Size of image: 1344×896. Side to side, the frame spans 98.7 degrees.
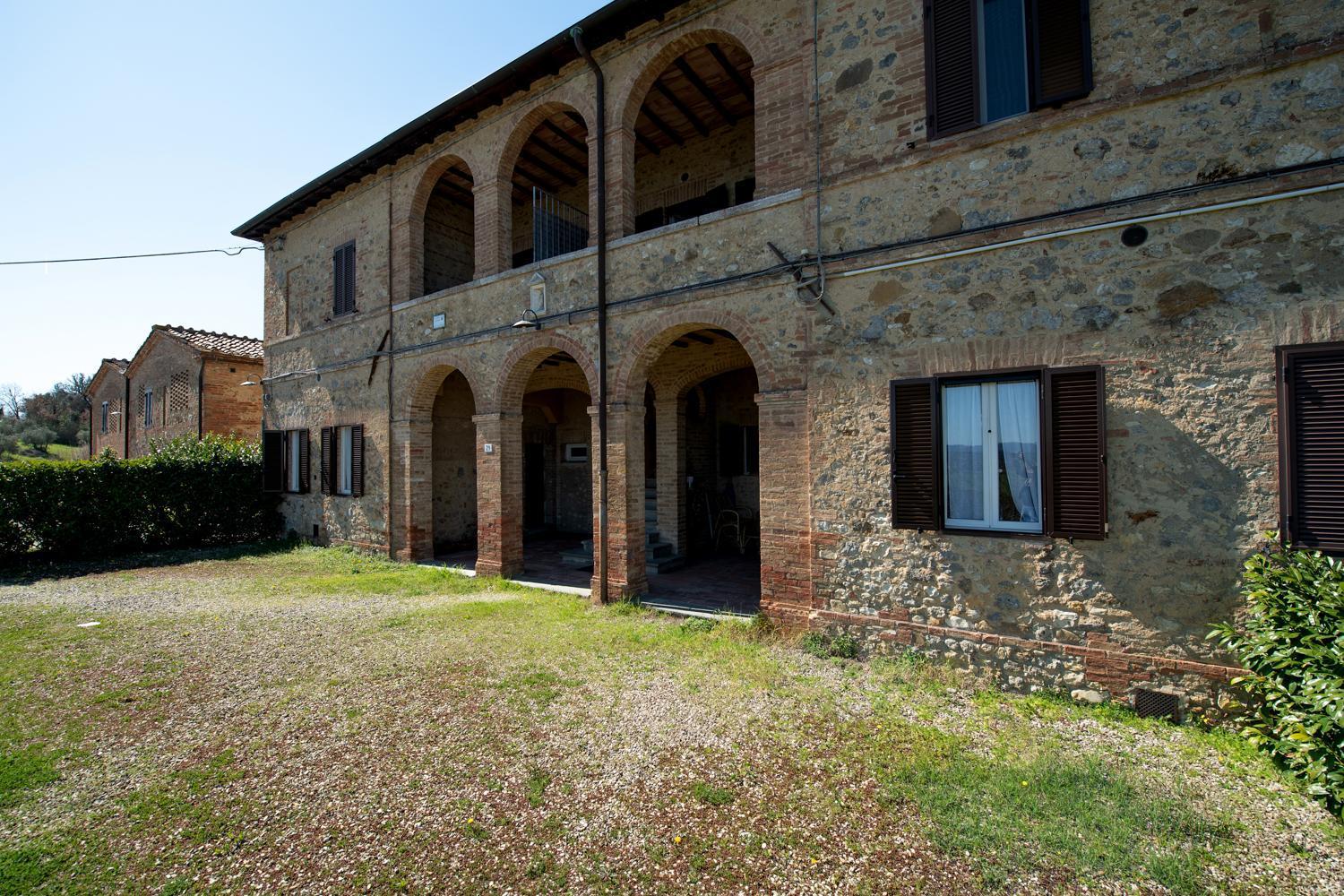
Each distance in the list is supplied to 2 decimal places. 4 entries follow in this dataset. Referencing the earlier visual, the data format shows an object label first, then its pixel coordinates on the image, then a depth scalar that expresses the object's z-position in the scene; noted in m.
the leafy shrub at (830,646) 5.85
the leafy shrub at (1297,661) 3.24
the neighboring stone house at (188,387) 18.31
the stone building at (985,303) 4.29
